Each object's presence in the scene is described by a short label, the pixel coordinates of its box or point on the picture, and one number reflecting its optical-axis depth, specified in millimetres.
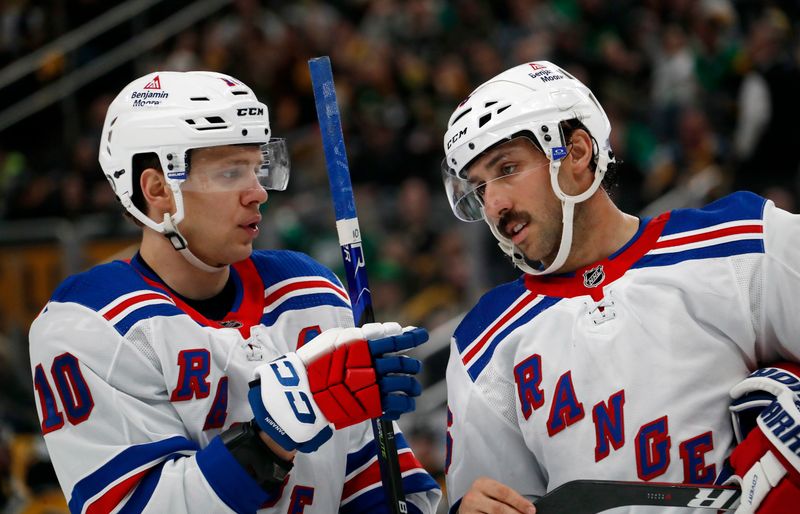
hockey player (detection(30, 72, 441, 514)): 4559
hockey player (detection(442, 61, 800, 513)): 4566
